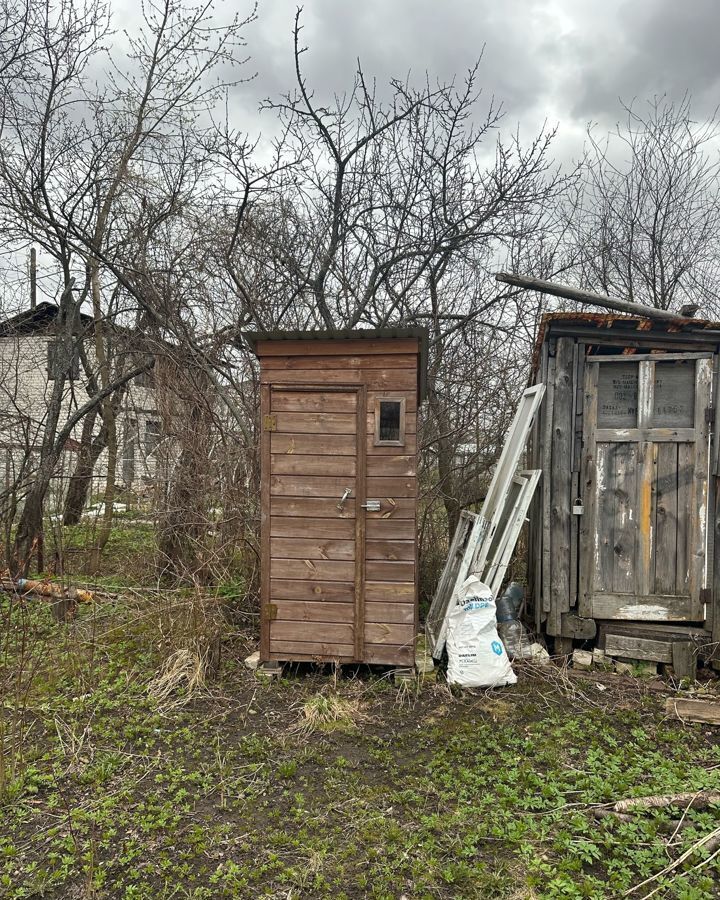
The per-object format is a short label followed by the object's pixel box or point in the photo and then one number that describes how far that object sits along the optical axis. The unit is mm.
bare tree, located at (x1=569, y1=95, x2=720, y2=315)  10125
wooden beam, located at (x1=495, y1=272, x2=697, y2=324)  5537
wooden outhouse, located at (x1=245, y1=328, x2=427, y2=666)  4824
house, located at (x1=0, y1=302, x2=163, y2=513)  7305
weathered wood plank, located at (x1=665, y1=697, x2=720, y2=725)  4238
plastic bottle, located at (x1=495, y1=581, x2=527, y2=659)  5141
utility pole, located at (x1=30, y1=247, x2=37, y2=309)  8720
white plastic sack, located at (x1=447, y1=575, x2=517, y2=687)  4688
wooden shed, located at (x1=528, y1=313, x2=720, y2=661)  5125
